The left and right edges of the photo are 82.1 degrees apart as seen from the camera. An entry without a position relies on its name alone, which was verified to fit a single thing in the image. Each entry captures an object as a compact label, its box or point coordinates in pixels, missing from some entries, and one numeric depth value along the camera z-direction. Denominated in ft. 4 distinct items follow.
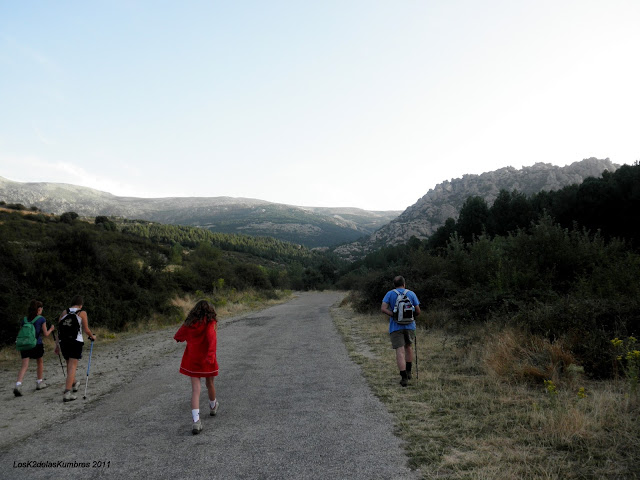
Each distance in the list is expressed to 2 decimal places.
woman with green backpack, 25.77
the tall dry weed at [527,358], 21.42
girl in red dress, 18.28
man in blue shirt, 24.17
